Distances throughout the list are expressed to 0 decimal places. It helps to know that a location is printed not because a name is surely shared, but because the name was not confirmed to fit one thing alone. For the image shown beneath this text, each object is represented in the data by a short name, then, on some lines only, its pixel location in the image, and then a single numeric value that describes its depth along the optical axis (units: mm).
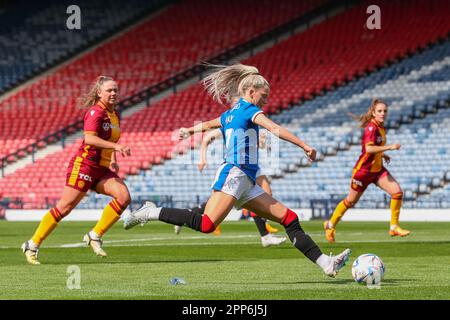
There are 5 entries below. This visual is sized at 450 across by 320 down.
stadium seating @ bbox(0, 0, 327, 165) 42938
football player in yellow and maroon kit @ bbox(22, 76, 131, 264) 13883
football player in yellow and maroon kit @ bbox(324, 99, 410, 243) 17844
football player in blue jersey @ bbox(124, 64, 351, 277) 10773
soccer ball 10575
